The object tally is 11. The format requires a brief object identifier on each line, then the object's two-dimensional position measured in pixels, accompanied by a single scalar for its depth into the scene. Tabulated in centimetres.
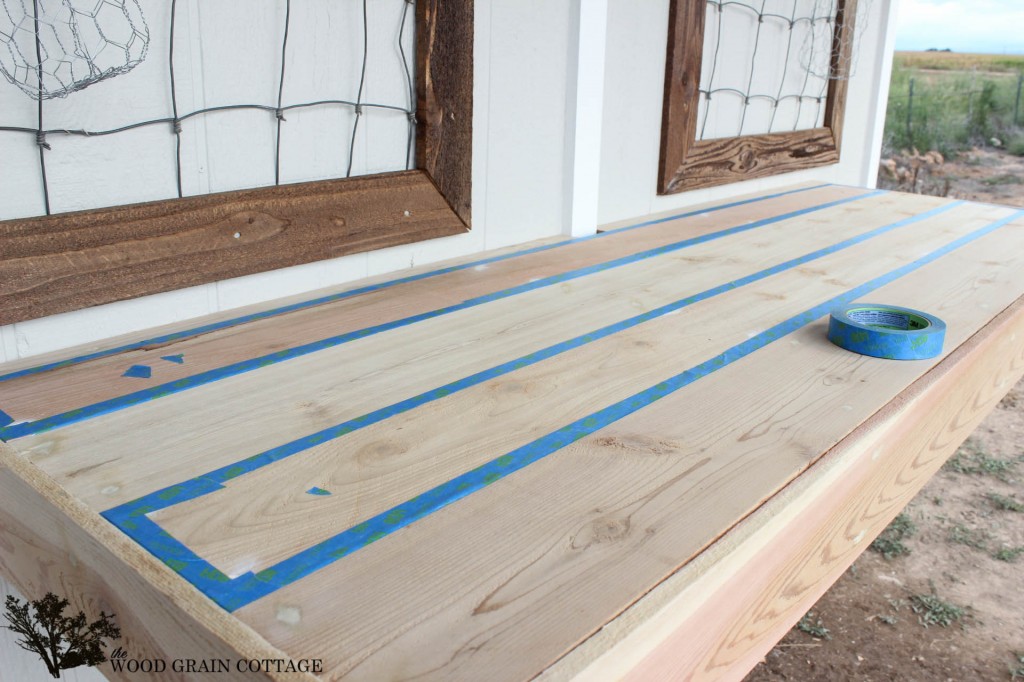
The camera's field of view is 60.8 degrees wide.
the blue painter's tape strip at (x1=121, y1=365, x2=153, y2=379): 99
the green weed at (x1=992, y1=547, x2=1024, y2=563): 228
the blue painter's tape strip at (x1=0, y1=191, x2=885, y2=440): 87
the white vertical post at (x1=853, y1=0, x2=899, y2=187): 290
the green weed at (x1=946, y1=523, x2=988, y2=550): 237
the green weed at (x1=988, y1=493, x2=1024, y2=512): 256
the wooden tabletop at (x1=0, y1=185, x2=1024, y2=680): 60
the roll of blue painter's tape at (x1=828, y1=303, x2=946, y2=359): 110
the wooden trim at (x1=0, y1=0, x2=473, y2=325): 103
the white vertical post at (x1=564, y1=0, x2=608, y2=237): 171
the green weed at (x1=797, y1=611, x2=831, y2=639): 201
